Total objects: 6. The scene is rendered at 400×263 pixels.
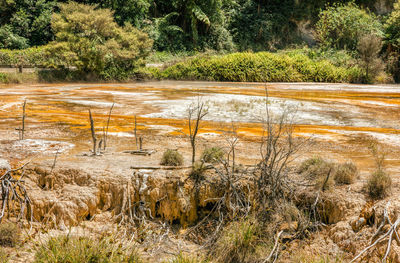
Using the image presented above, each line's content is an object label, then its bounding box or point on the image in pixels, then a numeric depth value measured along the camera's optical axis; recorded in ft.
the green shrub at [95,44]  65.05
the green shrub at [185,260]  12.98
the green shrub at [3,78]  62.69
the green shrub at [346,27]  84.94
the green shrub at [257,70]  76.48
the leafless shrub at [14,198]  15.15
